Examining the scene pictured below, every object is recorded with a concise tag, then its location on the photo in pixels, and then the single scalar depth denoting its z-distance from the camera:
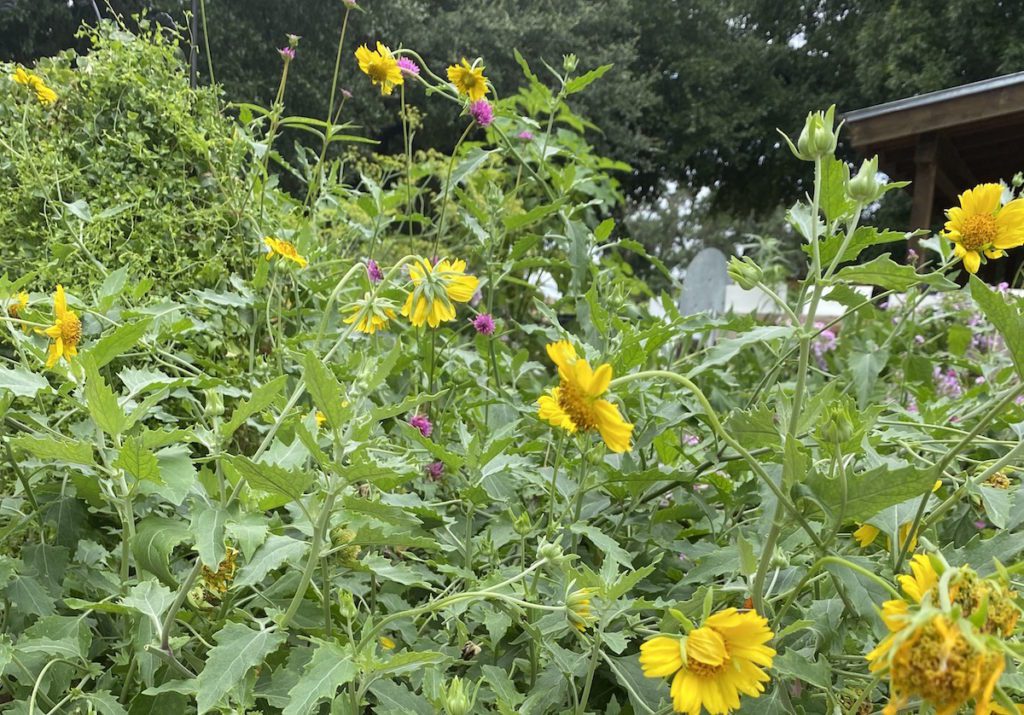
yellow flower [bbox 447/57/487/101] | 1.32
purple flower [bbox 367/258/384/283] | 1.28
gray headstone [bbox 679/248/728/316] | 3.29
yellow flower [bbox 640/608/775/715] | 0.52
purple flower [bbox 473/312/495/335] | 1.24
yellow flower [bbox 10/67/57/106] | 1.44
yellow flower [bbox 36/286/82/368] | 0.77
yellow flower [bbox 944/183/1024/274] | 0.68
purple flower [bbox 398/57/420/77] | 1.40
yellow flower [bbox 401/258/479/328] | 0.87
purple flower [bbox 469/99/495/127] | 1.39
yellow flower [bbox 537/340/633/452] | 0.56
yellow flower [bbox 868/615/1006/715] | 0.39
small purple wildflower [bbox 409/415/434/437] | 1.11
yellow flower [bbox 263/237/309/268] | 1.07
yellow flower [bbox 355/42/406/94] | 1.30
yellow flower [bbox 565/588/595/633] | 0.61
